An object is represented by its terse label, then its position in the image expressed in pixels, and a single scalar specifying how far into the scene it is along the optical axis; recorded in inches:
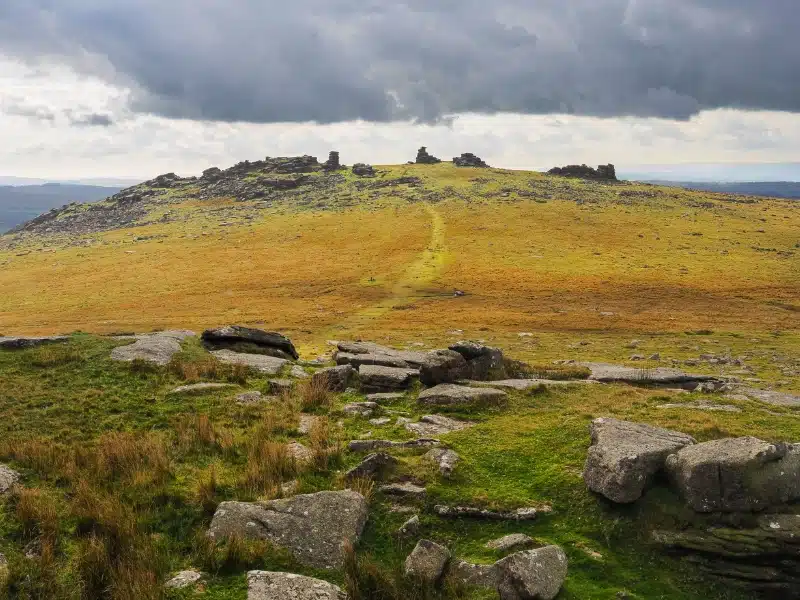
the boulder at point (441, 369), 678.5
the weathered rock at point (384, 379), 685.9
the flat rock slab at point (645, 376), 786.2
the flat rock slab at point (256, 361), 772.0
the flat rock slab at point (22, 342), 767.7
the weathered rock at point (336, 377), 677.3
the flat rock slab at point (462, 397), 597.0
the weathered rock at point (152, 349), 737.6
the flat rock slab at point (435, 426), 526.1
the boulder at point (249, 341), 908.0
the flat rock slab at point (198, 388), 631.2
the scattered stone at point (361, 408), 584.8
